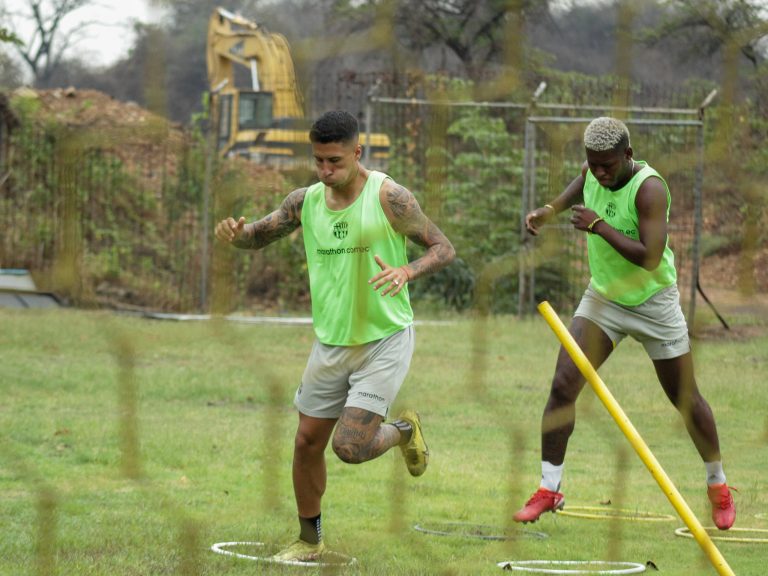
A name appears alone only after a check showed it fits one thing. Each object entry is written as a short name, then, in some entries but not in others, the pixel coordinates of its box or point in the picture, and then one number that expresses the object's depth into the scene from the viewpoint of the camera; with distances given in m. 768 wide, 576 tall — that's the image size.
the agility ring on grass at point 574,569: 8.45
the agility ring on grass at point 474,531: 9.69
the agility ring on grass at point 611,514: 10.30
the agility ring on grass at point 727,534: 9.54
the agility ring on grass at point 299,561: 8.40
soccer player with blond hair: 9.84
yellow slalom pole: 7.50
